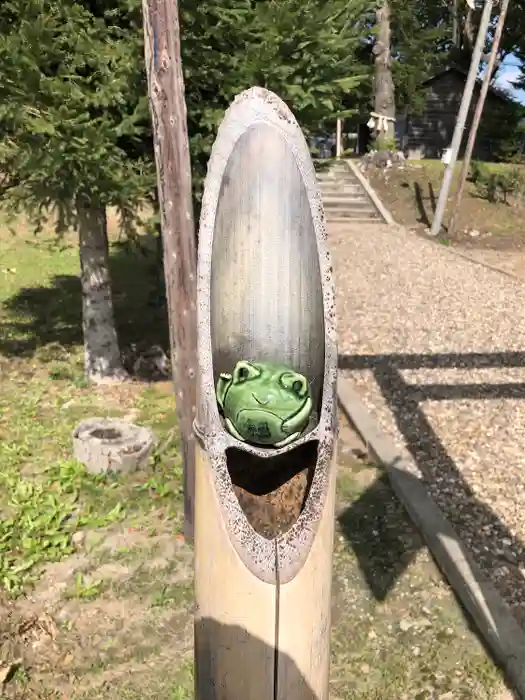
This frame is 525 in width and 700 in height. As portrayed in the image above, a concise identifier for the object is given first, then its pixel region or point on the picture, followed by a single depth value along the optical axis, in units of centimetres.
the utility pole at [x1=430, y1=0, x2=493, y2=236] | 1335
